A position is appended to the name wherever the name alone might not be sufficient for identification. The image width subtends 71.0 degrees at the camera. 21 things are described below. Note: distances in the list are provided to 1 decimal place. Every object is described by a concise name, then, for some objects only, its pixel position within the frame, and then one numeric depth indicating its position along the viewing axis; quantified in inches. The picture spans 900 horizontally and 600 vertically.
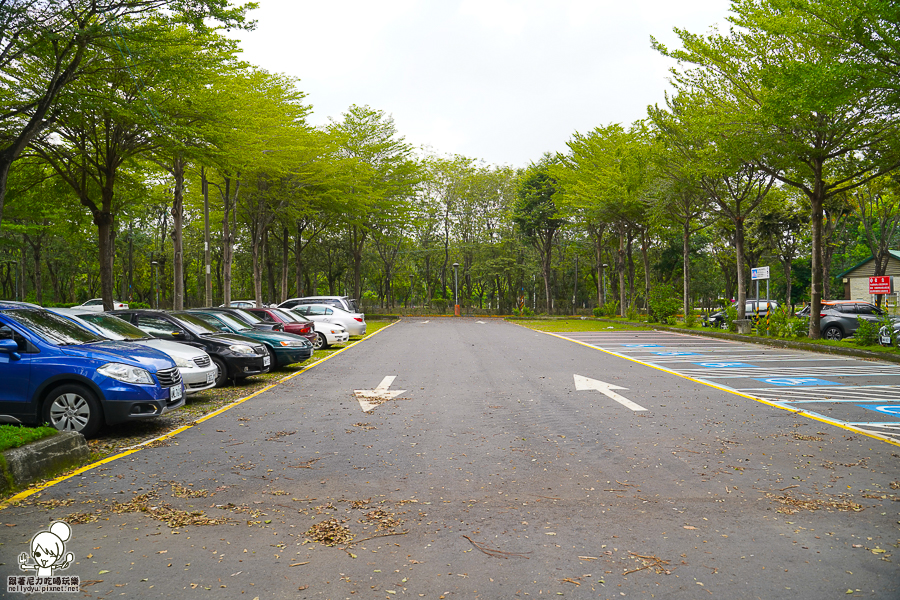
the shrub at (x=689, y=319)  1209.4
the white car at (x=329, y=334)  845.2
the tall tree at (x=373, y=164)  1568.7
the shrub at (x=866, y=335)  718.5
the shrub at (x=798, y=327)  851.4
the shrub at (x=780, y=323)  867.1
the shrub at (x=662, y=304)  1314.0
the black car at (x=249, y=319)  624.7
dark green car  563.5
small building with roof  1563.7
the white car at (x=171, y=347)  376.2
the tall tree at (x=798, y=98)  604.4
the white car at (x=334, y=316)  925.2
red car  711.1
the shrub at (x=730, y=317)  1038.6
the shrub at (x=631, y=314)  1536.3
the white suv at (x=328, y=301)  979.9
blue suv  291.7
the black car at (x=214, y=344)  478.3
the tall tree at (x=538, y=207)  1940.2
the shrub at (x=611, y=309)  1745.8
